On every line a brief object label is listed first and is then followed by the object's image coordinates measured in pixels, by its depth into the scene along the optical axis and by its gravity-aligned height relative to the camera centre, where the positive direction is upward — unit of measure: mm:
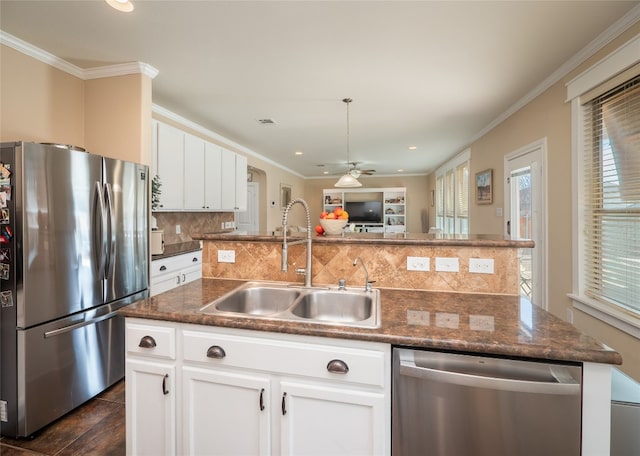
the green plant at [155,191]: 2896 +331
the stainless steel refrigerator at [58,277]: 1690 -311
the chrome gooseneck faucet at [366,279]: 1633 -299
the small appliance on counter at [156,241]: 2809 -143
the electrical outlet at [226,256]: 1939 -195
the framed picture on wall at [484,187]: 4277 +546
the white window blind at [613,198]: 1987 +185
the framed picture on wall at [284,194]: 7482 +787
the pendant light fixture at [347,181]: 4195 +596
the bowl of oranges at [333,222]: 1853 +17
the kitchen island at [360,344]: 975 -435
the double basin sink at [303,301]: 1588 -408
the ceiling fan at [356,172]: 5276 +914
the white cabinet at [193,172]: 3150 +644
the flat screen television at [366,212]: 8859 +369
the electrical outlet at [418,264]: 1689 -218
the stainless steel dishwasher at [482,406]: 977 -603
